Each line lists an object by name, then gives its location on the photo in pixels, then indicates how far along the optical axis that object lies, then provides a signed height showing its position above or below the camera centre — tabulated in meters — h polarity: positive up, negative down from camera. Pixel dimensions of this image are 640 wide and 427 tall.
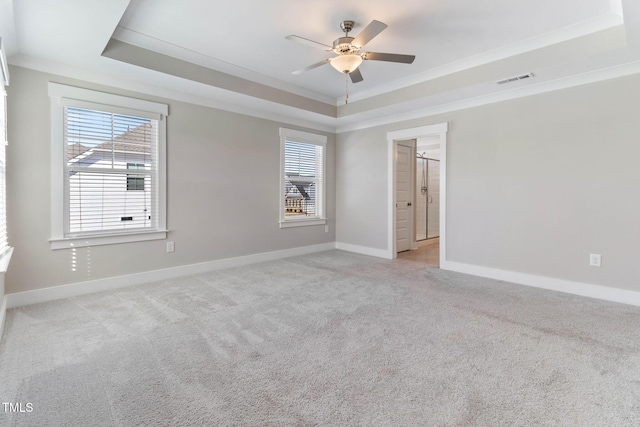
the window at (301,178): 5.45 +0.55
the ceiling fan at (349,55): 2.72 +1.40
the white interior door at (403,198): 5.82 +0.18
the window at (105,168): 3.31 +0.46
